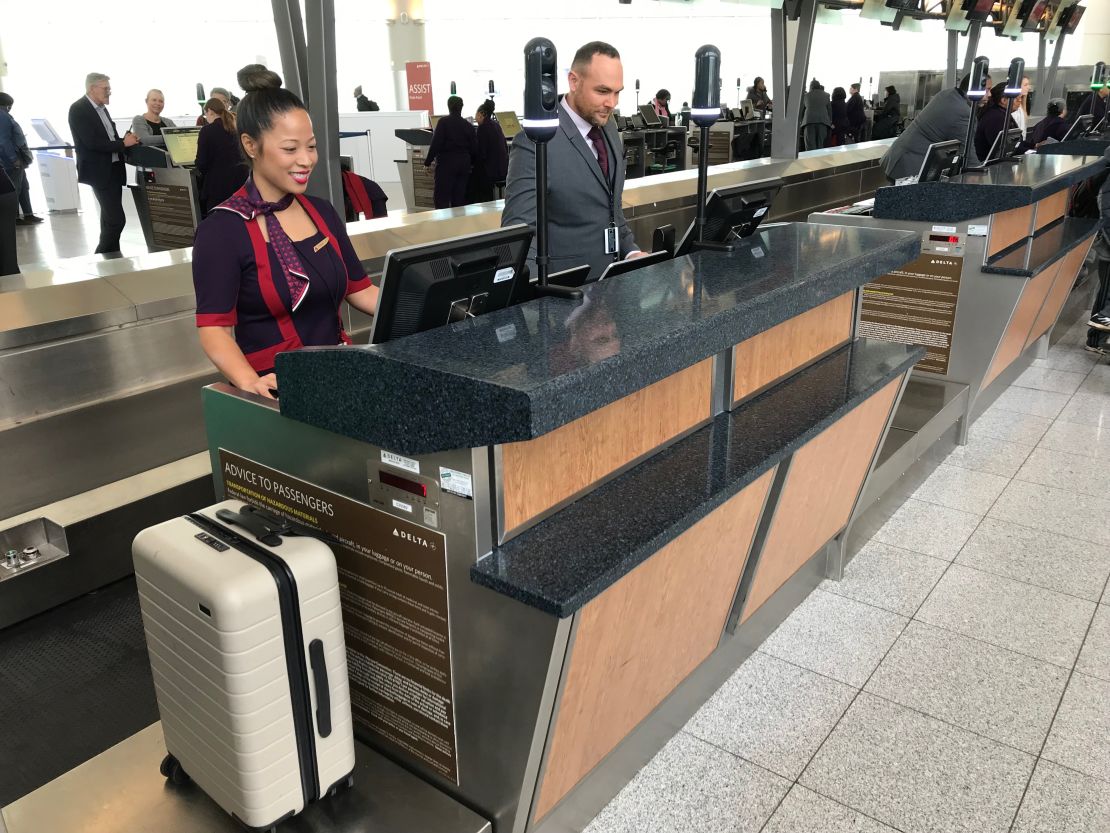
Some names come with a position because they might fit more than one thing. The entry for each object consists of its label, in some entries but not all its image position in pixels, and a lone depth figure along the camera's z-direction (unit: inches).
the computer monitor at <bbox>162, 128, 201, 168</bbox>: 284.0
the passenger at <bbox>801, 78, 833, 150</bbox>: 502.9
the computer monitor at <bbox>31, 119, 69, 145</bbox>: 425.1
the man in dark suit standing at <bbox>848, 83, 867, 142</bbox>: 574.9
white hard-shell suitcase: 62.9
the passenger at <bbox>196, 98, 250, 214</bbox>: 233.9
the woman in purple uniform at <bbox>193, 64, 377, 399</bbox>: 83.0
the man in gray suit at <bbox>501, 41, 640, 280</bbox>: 115.4
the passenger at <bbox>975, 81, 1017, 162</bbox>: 294.2
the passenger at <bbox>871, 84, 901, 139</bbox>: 593.3
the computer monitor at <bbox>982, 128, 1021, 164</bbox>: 283.5
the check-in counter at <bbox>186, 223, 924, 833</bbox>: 61.2
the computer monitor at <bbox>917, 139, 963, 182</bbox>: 179.0
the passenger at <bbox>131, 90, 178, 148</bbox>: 319.3
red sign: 632.4
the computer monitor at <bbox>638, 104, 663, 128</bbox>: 496.1
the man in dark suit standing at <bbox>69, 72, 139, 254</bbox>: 283.7
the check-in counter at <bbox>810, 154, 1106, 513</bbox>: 163.6
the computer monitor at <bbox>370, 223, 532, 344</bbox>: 66.7
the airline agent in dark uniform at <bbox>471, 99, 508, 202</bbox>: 348.8
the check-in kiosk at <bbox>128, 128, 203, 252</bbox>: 286.0
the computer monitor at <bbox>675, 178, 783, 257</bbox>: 101.0
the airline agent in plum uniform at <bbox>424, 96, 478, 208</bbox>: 332.2
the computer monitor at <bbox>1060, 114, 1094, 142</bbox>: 354.6
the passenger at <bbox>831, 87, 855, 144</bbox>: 558.9
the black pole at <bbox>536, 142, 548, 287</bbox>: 79.4
